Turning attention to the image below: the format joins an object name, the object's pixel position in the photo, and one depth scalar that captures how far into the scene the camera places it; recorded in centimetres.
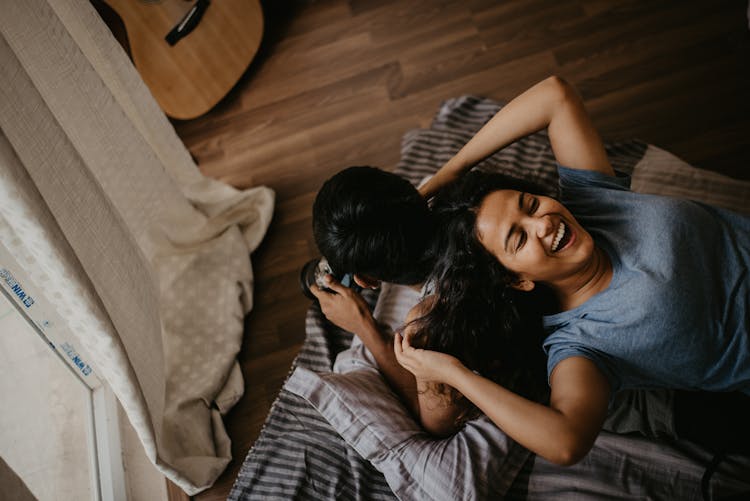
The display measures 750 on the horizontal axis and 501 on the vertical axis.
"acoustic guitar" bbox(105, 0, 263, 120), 178
